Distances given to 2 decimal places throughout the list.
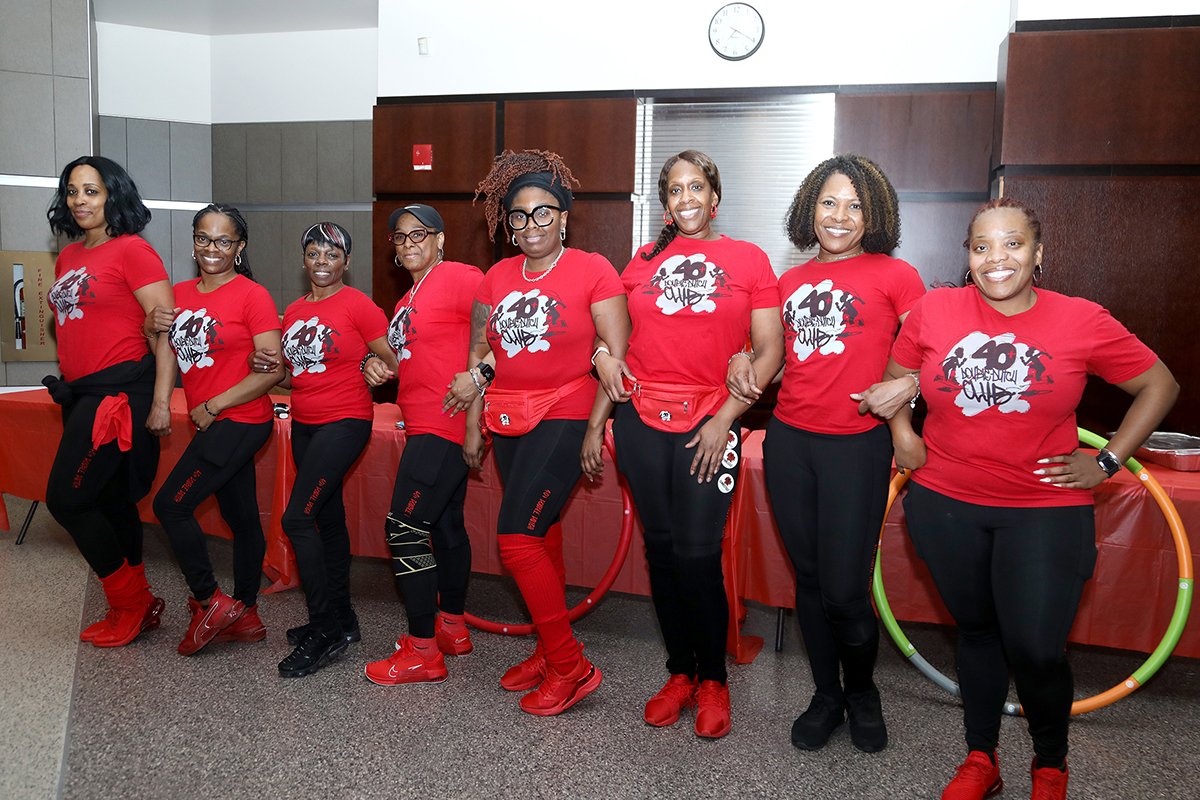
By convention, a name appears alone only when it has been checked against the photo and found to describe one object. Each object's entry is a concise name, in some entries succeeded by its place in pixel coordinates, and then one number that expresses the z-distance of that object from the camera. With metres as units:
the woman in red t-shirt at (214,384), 2.77
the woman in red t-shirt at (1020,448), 1.75
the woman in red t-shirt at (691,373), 2.14
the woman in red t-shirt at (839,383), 2.04
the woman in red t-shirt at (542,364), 2.33
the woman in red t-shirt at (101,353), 2.81
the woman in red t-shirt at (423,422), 2.59
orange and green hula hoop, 2.35
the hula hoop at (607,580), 3.01
